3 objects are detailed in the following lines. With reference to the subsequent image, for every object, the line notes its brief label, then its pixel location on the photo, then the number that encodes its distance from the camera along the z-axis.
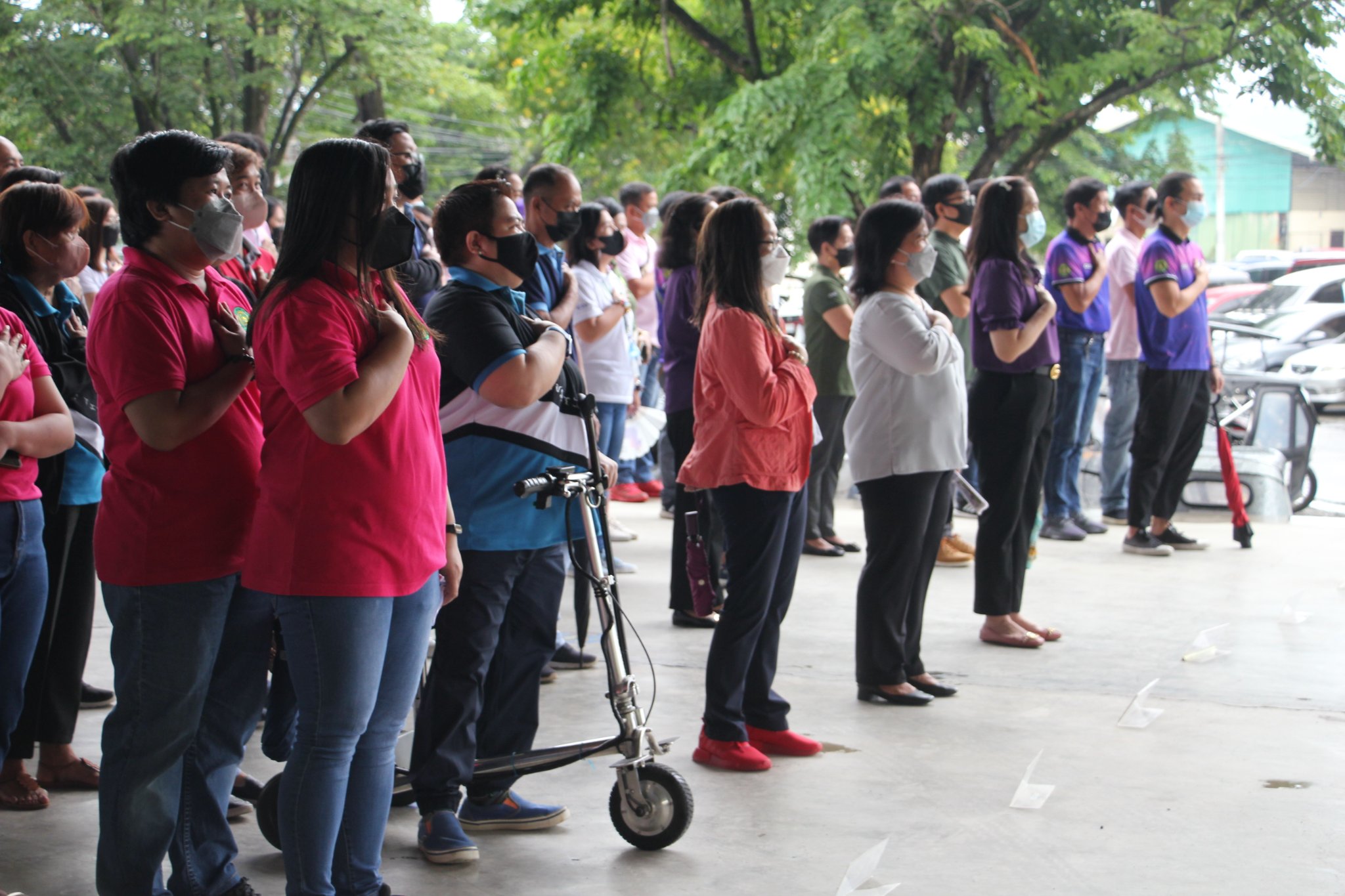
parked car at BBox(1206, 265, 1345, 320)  18.47
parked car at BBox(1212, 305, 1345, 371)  16.25
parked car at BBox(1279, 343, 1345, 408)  15.26
